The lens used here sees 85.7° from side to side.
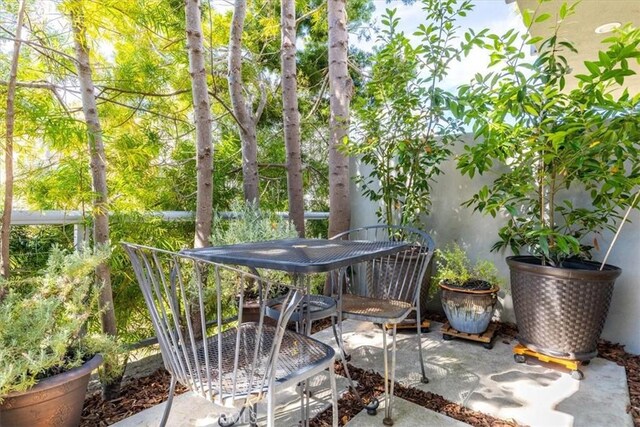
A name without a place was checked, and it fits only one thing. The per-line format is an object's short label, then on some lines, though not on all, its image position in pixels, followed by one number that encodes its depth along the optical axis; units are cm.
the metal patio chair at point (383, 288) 185
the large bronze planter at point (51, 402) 140
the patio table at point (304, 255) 127
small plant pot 280
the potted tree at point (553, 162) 214
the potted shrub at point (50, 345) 139
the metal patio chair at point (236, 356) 108
